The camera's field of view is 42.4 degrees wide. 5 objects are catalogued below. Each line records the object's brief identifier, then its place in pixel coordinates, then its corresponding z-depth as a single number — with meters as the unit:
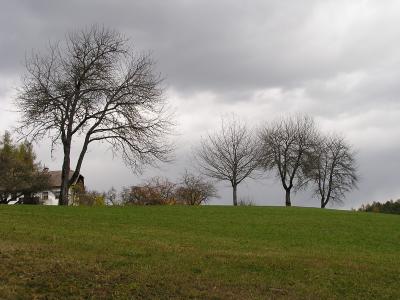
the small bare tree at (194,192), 80.75
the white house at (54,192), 87.61
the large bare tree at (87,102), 32.81
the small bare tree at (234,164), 51.38
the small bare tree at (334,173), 61.88
